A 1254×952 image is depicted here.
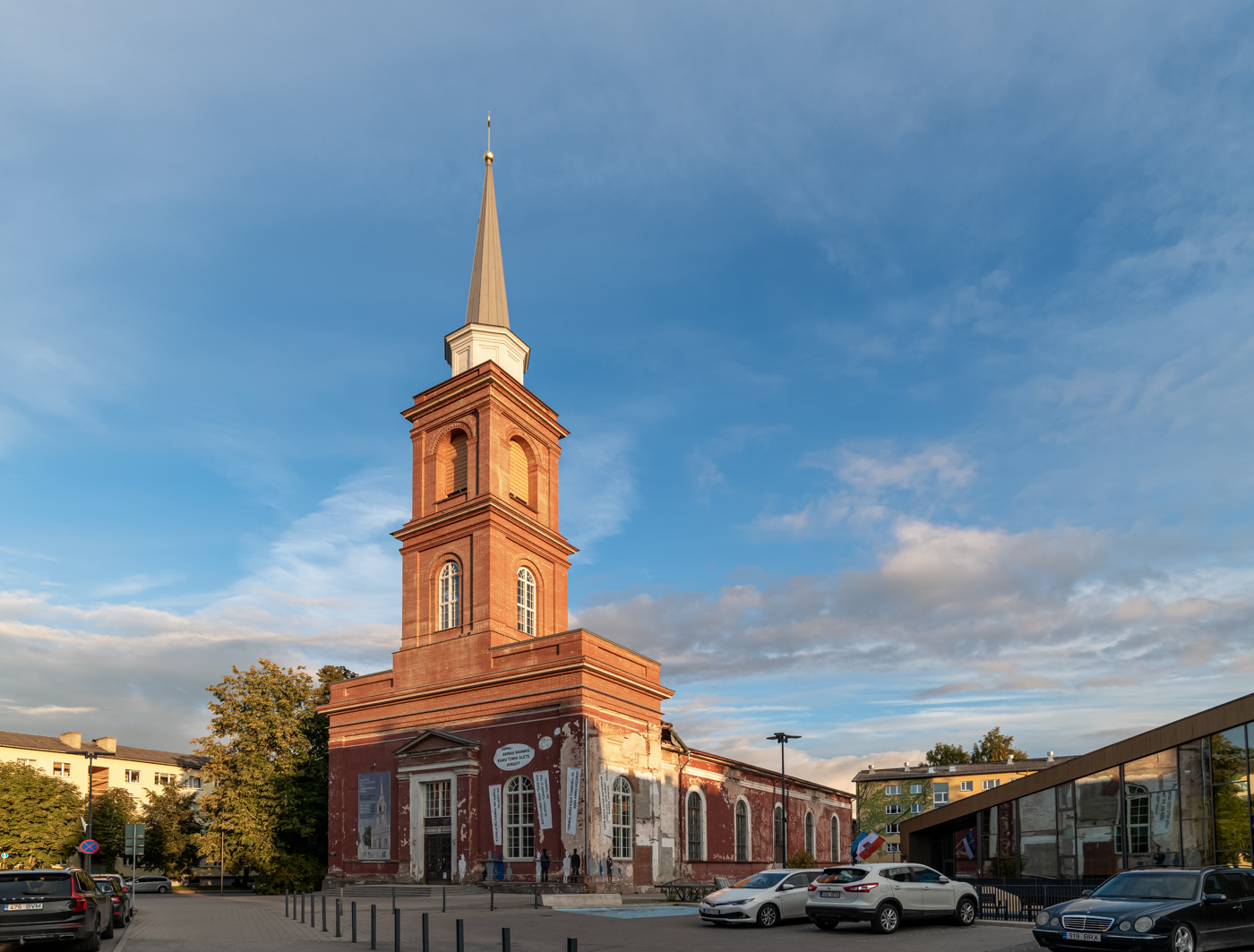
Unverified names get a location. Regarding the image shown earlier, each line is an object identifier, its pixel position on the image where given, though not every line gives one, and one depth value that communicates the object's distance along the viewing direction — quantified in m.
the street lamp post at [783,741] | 51.16
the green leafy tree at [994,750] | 94.94
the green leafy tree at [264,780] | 44.25
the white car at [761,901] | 20.84
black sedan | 12.59
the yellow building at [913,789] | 82.31
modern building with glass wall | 24.16
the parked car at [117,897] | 24.89
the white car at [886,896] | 18.47
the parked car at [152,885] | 57.22
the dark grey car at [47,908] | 15.02
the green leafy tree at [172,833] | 62.97
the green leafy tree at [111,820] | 69.62
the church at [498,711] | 34.16
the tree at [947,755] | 97.12
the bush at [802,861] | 43.16
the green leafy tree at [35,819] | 61.00
